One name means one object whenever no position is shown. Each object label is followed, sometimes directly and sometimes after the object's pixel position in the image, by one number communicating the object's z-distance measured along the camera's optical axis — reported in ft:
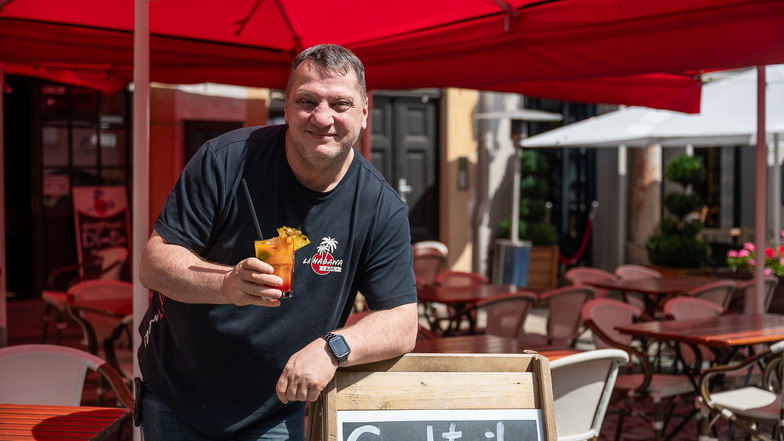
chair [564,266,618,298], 27.81
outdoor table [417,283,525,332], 22.36
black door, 41.34
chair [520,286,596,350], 22.08
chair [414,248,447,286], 30.73
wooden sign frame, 7.96
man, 7.72
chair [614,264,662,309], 30.01
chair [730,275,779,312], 24.79
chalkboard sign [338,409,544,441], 7.90
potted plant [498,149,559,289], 42.68
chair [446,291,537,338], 20.97
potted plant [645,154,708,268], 38.19
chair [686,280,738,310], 23.57
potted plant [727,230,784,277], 28.58
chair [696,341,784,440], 15.89
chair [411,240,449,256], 34.35
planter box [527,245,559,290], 42.65
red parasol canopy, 12.92
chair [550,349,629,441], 13.06
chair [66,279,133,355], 17.90
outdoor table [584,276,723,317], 25.54
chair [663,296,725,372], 20.98
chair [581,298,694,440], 17.57
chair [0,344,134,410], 11.89
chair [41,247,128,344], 22.16
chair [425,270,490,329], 26.73
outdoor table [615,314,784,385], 16.53
